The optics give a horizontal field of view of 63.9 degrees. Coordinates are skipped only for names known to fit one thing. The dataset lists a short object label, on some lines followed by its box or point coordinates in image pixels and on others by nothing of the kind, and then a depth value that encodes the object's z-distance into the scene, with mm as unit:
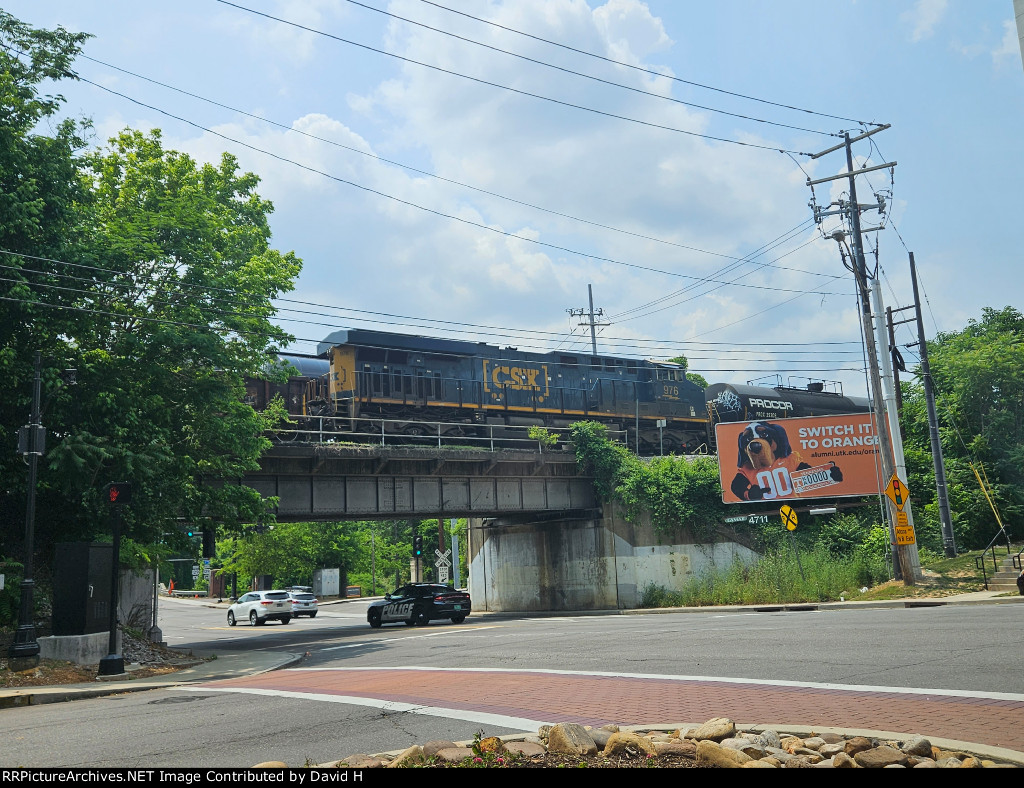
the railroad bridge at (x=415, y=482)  29578
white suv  40750
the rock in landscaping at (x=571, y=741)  5969
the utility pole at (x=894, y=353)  34938
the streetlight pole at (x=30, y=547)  15567
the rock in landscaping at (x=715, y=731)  6211
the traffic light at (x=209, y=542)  22016
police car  29594
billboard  34594
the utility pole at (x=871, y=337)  25922
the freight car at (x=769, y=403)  44250
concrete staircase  24000
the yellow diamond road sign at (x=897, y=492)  24984
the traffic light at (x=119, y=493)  15180
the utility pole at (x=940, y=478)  29609
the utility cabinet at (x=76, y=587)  16703
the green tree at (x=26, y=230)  17812
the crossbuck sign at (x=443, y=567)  45334
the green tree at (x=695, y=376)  84725
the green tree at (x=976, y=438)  32656
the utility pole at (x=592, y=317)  68375
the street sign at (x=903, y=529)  25594
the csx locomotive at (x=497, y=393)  33281
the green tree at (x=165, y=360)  18391
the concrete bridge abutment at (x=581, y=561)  35719
